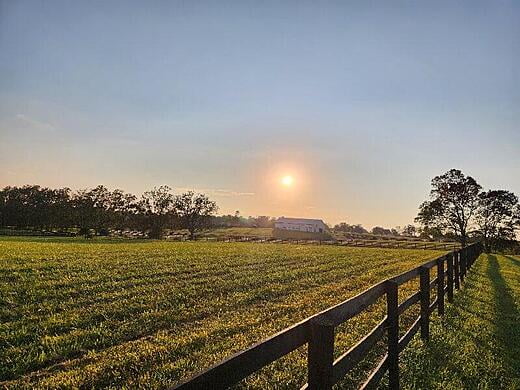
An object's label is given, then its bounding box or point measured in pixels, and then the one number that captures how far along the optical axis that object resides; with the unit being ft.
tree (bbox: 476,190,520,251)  233.14
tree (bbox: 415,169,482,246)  234.17
